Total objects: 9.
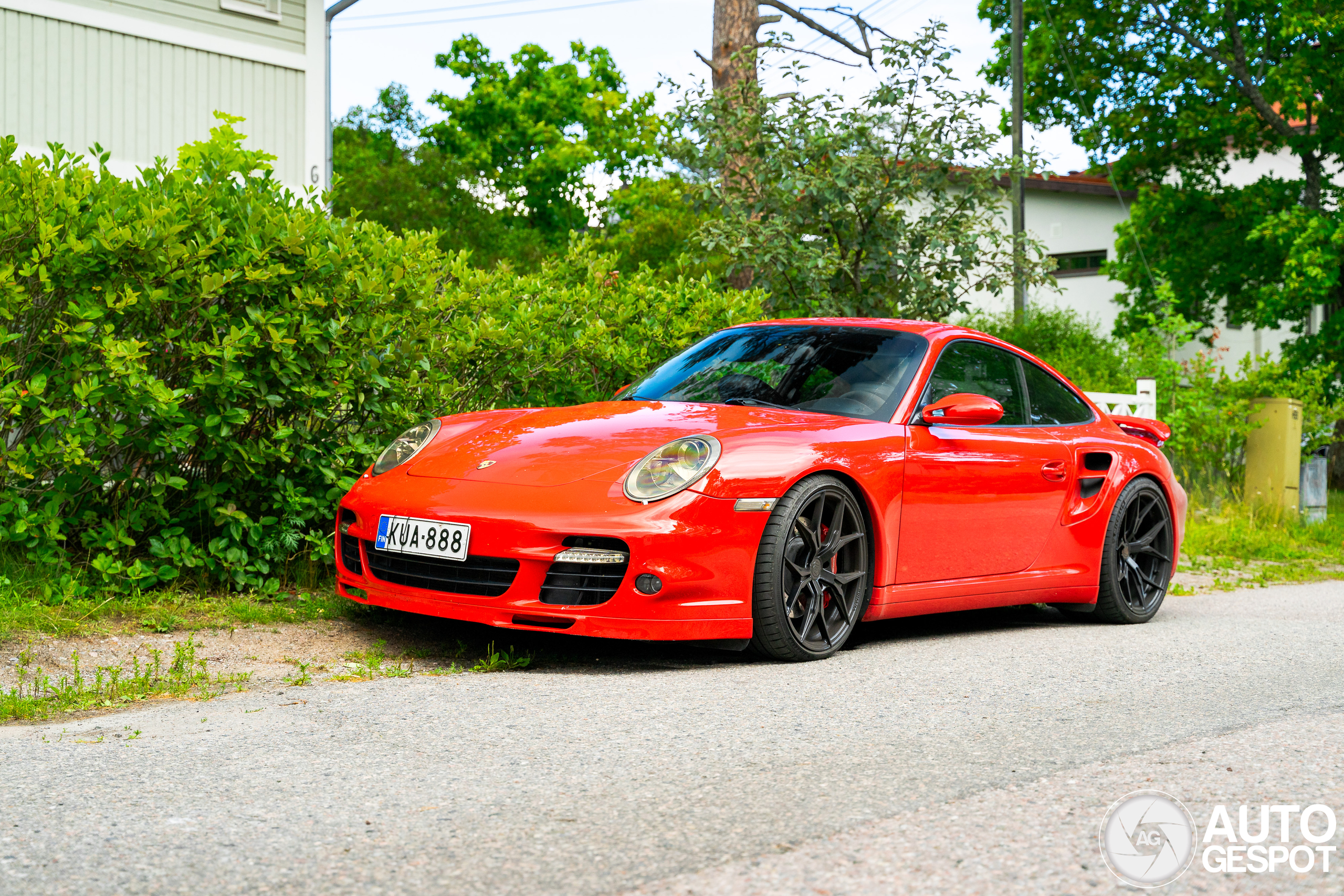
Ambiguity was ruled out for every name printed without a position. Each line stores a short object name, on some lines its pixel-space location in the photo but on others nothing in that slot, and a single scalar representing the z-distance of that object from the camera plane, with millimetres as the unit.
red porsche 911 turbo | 4703
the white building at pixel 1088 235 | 31281
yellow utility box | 13562
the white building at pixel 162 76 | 12938
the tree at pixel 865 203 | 10000
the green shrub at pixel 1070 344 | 18641
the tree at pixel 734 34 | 12219
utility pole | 19797
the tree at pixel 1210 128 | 19391
